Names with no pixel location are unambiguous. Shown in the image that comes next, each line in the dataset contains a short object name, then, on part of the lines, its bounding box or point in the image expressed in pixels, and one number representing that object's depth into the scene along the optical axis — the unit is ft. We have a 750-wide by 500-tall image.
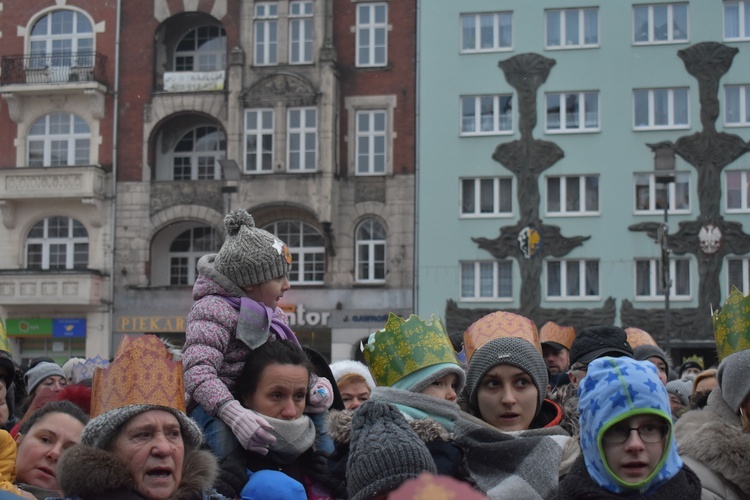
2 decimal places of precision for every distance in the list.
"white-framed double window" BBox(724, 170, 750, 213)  114.32
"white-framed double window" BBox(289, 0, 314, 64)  119.96
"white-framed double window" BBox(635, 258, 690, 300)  113.80
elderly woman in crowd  13.04
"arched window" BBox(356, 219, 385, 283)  119.34
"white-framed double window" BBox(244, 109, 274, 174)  118.83
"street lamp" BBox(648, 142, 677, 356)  74.64
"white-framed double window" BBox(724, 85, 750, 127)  114.93
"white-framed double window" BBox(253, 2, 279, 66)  120.26
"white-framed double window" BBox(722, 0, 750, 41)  115.75
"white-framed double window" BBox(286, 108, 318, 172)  118.21
